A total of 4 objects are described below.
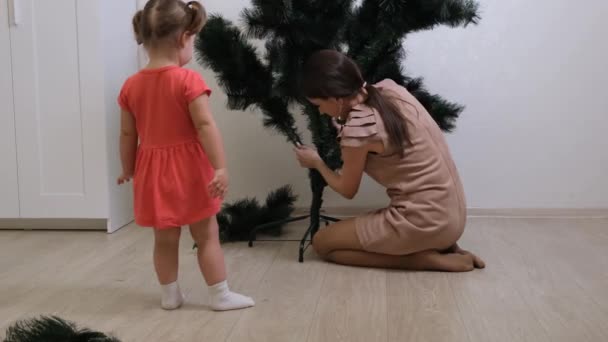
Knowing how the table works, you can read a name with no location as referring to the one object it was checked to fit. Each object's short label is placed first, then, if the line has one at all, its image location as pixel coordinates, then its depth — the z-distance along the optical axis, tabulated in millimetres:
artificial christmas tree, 2008
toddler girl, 1503
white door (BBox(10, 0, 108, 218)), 2352
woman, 1882
